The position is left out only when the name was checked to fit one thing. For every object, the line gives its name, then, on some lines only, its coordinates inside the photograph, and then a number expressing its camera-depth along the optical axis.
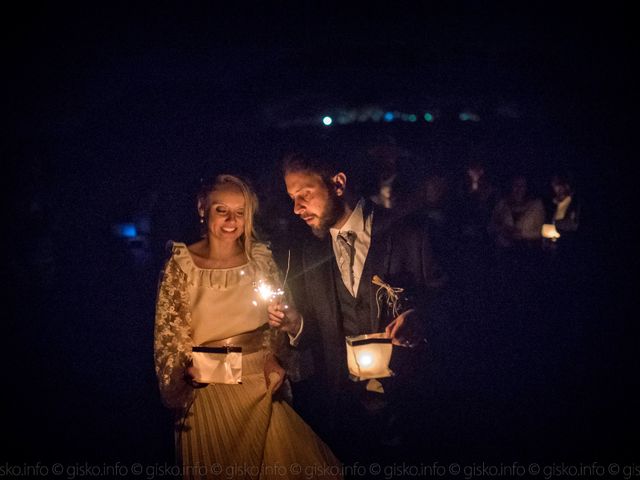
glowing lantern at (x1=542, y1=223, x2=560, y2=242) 4.45
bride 3.34
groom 3.64
